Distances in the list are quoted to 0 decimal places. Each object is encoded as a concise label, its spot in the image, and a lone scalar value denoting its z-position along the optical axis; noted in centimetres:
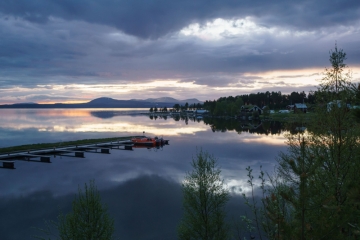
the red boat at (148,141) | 5900
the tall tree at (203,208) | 1817
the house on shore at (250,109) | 14918
